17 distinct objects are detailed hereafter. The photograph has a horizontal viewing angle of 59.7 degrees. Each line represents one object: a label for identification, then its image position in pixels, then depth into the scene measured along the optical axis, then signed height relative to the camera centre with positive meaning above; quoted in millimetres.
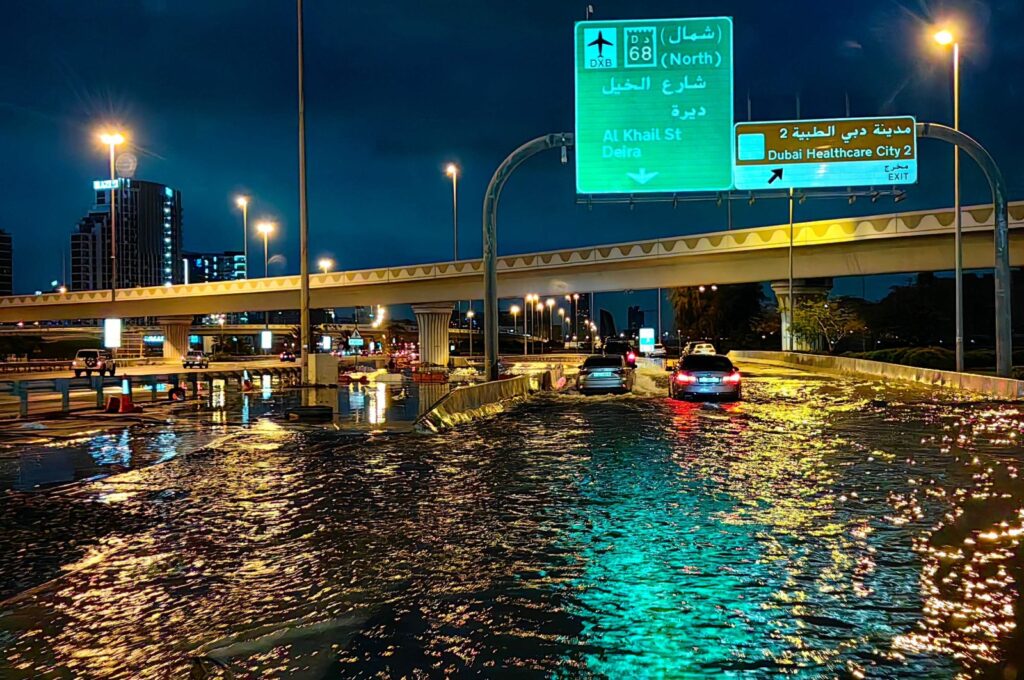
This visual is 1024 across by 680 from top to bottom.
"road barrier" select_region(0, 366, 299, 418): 24938 -1274
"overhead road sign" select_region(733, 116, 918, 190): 28422 +5825
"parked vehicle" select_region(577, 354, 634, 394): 35844 -1547
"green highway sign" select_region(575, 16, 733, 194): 26438 +6959
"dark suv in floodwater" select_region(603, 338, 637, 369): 55594 -798
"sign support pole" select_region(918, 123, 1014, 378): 29516 +2455
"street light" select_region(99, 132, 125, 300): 40578 +9258
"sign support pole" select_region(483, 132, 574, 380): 27203 +3624
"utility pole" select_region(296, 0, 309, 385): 32000 +3881
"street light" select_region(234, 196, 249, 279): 67138 +10539
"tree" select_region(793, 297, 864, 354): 68250 +992
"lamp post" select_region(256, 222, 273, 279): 72919 +9486
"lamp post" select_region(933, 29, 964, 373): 31734 +5093
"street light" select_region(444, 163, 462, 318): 58750 +10237
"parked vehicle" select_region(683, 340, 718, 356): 58512 -775
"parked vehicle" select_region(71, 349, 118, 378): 51803 -1230
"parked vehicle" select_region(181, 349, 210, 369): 70650 -1490
